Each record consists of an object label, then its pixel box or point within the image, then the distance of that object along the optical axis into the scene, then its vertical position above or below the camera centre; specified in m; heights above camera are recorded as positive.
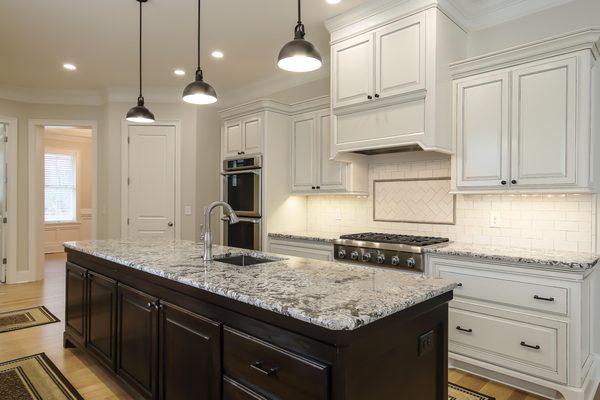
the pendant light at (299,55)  2.03 +0.76
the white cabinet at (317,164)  3.92 +0.36
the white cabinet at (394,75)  2.94 +1.01
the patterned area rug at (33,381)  2.47 -1.28
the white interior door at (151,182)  5.62 +0.22
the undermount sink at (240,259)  2.39 -0.39
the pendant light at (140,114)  3.26 +0.71
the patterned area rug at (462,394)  2.46 -1.27
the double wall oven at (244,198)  4.30 -0.01
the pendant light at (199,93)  2.69 +0.74
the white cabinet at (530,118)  2.49 +0.57
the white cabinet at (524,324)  2.34 -0.82
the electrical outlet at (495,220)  3.14 -0.17
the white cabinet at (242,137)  4.36 +0.73
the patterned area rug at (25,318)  3.82 -1.29
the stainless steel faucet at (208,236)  2.28 -0.23
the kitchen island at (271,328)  1.25 -0.52
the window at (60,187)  8.58 +0.21
